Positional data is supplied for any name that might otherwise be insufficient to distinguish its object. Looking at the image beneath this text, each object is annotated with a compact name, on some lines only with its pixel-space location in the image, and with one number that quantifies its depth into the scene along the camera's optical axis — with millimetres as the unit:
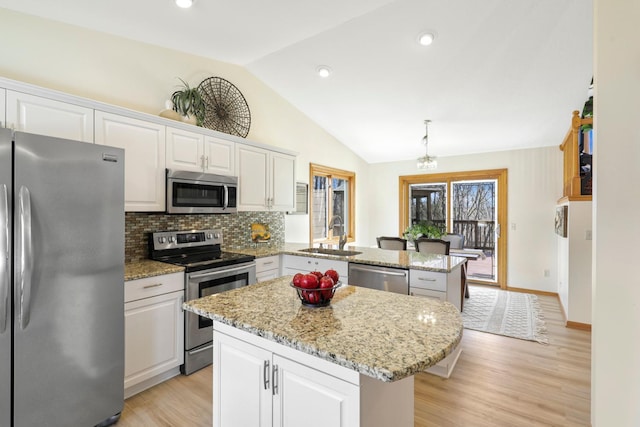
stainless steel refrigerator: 1484
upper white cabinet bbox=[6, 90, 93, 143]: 1845
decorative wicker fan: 3305
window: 5020
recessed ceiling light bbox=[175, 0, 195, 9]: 2165
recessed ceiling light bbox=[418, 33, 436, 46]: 2754
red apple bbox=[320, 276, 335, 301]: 1369
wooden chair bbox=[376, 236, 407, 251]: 4250
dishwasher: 2600
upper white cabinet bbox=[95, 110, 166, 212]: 2258
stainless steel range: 2473
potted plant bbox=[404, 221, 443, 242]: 4652
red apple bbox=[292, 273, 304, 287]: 1388
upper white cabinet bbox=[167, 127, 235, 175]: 2678
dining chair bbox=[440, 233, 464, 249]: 5207
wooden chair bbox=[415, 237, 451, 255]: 3950
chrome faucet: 3100
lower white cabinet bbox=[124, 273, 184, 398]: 2125
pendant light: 4324
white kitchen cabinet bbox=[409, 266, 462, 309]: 2410
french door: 5254
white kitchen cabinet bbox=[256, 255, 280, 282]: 3168
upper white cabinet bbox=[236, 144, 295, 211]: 3334
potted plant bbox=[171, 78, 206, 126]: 2934
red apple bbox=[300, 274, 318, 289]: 1367
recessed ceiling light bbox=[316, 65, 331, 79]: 3412
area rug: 3406
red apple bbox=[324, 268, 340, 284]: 1478
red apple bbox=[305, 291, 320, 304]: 1388
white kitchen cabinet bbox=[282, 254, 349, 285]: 2934
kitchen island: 960
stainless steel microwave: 2619
